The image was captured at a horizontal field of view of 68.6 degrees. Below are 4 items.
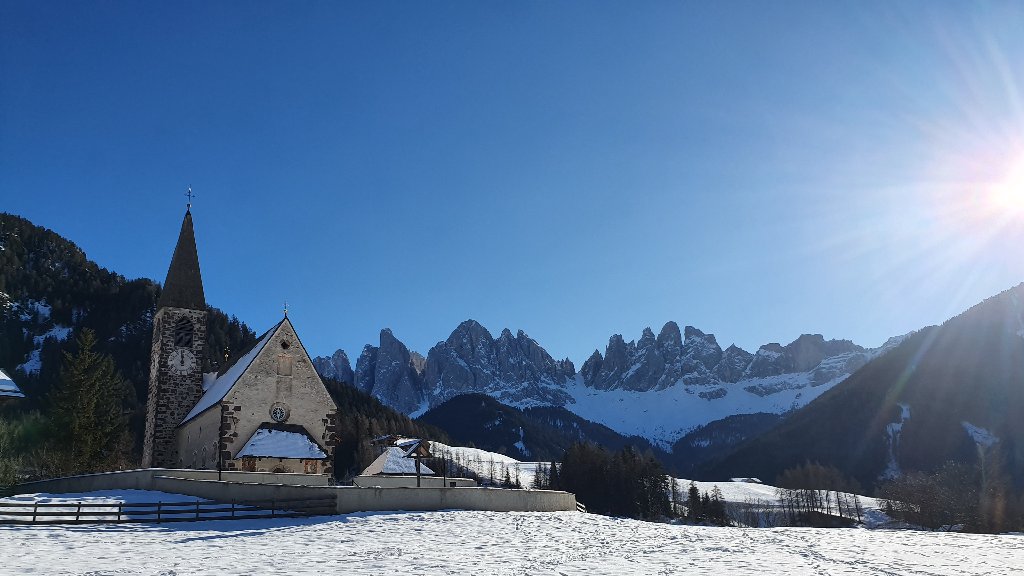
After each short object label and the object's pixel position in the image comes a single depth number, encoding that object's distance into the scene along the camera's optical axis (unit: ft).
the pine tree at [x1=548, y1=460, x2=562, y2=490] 424.46
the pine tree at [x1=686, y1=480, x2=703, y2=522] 403.13
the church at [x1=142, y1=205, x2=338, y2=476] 140.97
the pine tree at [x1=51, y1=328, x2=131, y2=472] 169.48
